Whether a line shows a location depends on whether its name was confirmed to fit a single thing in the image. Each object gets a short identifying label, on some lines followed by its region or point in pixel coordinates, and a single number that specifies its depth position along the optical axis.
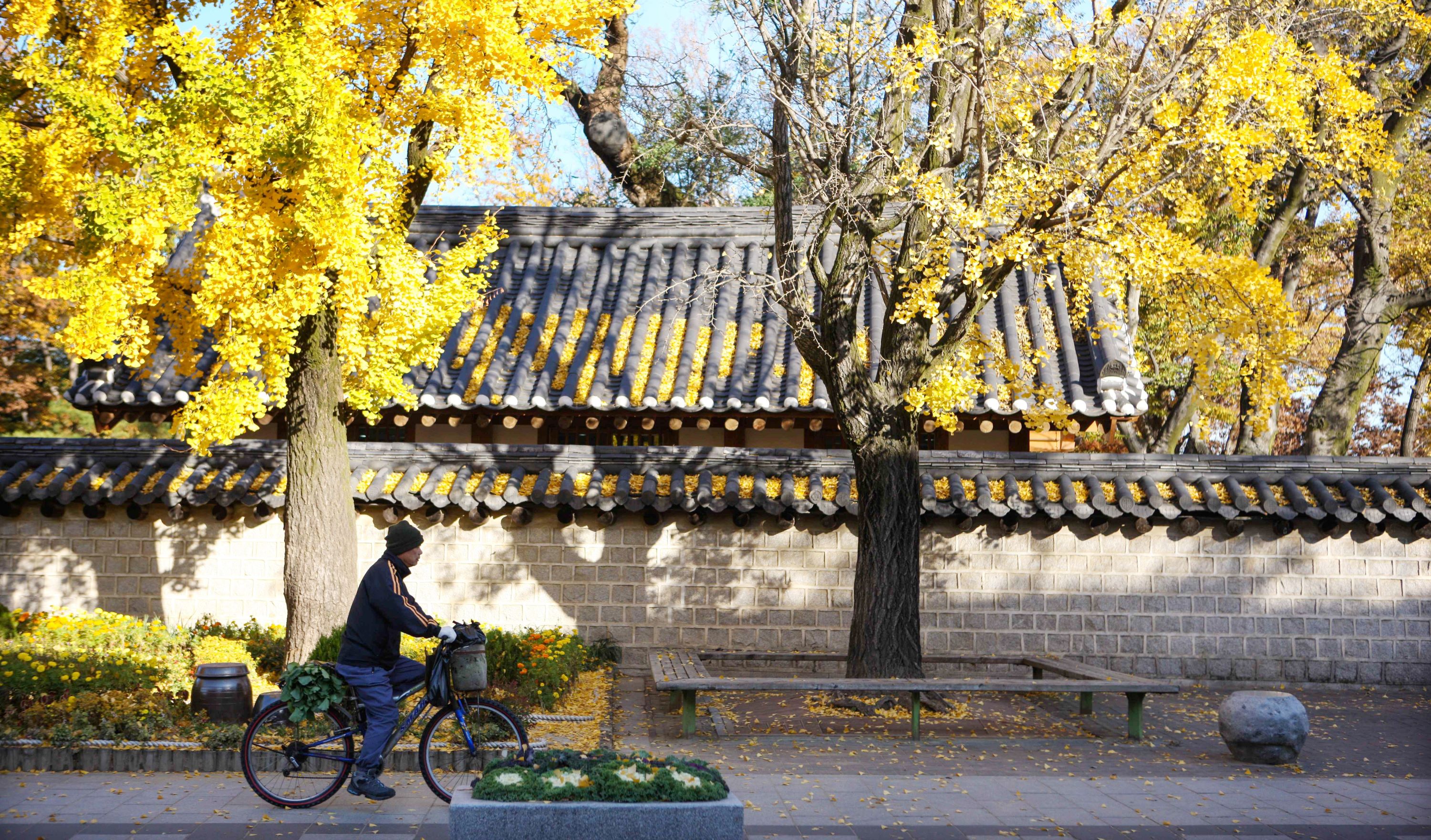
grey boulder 8.44
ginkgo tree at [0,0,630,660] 8.56
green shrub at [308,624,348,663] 9.61
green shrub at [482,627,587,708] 9.67
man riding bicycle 6.75
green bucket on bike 6.92
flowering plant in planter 5.27
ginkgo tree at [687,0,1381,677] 8.95
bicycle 6.88
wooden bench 9.16
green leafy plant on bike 6.80
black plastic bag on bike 6.94
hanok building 12.22
